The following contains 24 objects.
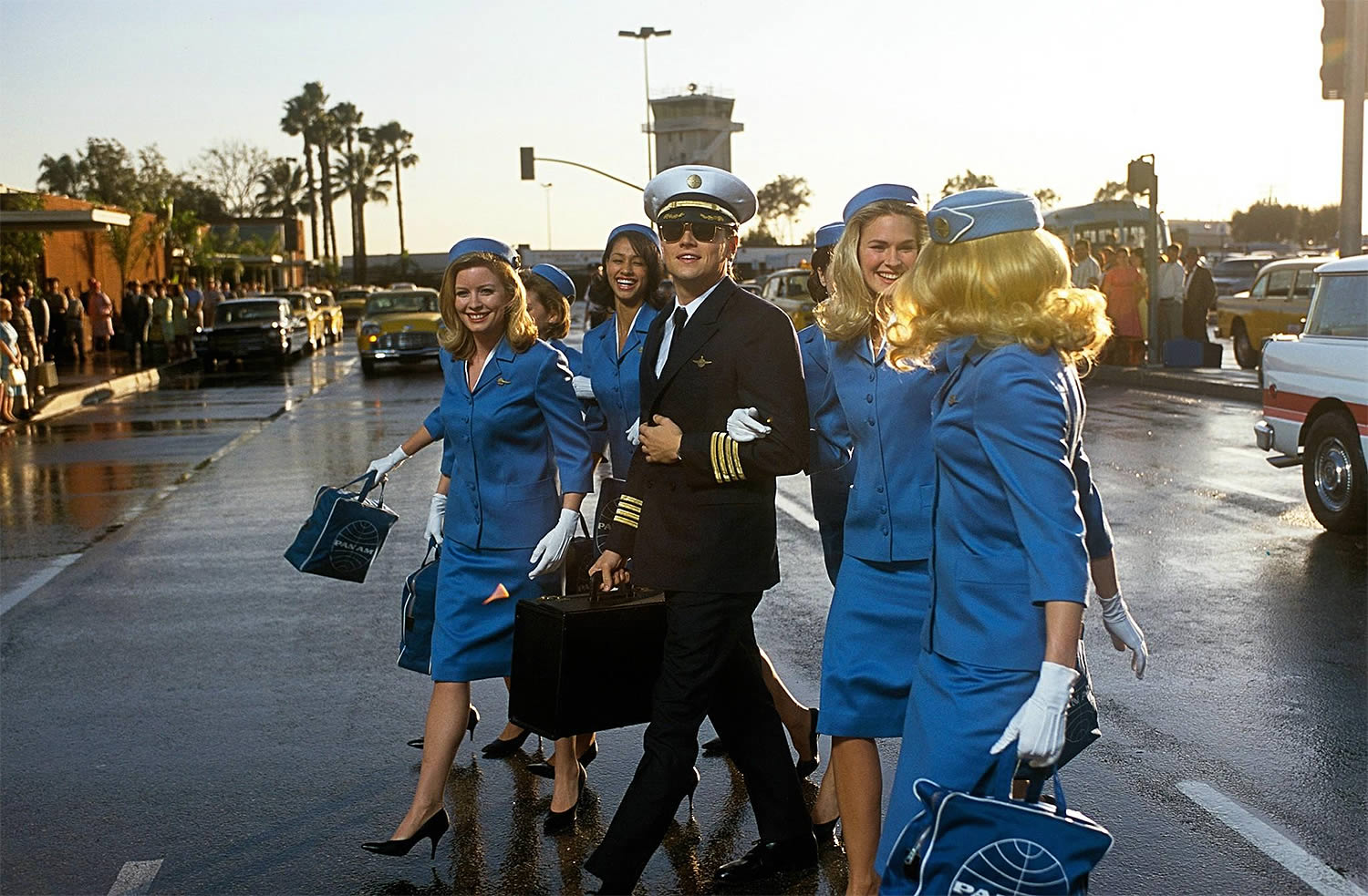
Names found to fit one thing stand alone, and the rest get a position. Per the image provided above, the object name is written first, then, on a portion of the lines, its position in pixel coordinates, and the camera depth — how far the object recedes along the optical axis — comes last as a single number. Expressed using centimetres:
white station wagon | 963
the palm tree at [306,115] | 9394
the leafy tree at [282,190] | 10762
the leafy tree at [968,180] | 9888
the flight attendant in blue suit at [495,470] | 471
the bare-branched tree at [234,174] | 8531
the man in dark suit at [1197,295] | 2472
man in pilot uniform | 394
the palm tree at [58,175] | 11512
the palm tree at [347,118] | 9974
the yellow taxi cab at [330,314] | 4922
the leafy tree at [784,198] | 14975
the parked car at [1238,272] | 4350
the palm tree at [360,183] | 10275
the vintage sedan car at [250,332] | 3428
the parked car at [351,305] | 6575
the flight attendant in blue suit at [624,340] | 561
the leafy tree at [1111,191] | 12702
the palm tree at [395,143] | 10619
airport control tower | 14862
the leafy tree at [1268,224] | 13025
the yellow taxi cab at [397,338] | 3047
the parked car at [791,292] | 3144
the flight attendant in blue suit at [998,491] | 281
